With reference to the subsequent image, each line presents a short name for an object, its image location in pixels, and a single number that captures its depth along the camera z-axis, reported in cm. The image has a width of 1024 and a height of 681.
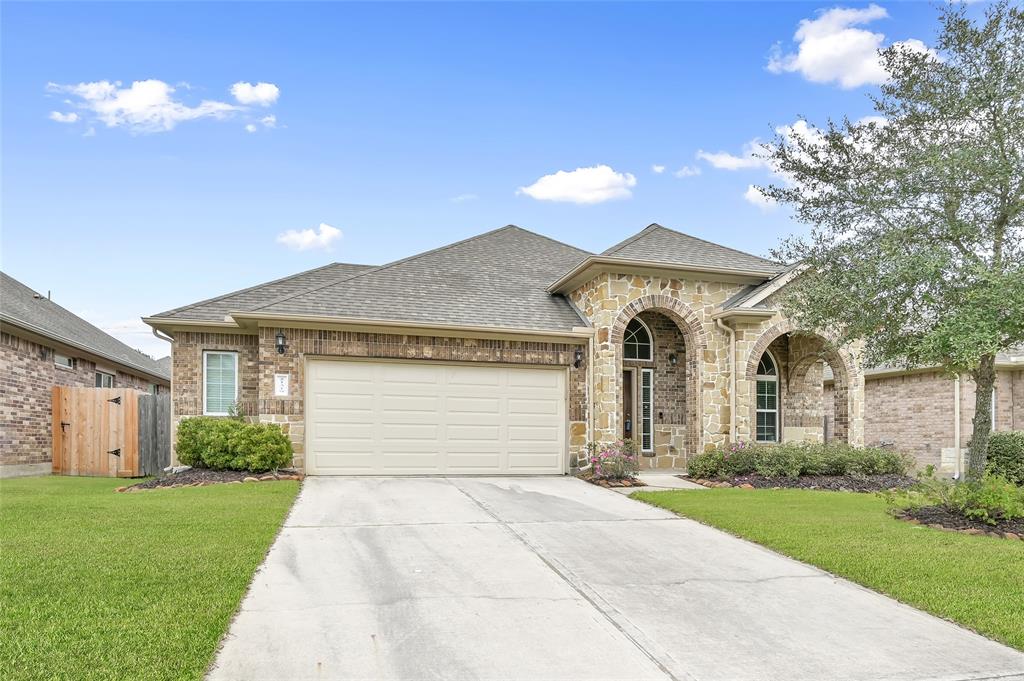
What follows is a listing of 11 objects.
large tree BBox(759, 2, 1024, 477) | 823
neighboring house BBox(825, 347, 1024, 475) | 1734
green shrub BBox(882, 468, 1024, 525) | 828
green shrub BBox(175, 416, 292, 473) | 1216
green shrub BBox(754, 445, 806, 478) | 1278
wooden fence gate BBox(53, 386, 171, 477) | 1511
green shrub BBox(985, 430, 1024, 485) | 1426
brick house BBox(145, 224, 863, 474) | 1301
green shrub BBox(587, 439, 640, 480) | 1241
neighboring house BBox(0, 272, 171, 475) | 1395
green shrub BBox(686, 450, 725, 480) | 1291
